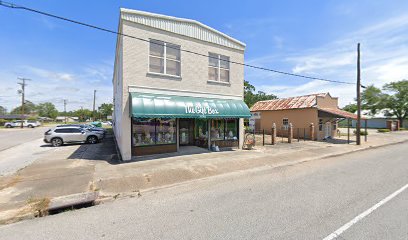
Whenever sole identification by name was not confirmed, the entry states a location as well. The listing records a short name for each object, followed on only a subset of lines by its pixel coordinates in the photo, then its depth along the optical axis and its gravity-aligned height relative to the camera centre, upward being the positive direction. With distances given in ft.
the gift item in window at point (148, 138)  35.10 -3.38
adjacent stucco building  65.92 +2.85
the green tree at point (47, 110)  399.18 +19.01
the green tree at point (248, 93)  131.46 +20.21
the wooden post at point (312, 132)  65.10 -3.62
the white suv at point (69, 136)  51.85 -4.69
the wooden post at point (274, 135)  53.98 -3.98
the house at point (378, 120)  146.41 +1.66
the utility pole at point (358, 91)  54.03 +8.82
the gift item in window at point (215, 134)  43.35 -3.08
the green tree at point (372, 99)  145.07 +17.76
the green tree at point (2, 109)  404.26 +19.29
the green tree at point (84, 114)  356.55 +10.11
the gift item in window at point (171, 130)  37.92 -2.09
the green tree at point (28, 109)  376.48 +20.20
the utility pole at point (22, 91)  146.51 +21.81
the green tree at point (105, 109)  340.10 +18.63
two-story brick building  32.04 +6.91
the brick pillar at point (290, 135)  57.32 -4.17
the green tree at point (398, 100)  133.49 +16.13
